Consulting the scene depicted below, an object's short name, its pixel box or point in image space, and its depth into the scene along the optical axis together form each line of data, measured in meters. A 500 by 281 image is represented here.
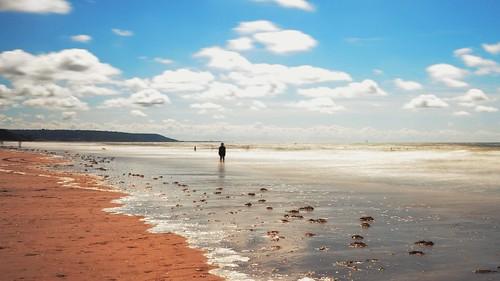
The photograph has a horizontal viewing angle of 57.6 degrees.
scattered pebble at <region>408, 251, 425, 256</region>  11.87
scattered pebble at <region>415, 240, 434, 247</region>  12.98
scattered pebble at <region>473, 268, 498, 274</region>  10.32
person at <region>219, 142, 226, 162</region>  60.97
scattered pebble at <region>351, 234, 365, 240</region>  13.94
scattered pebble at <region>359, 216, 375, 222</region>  17.09
